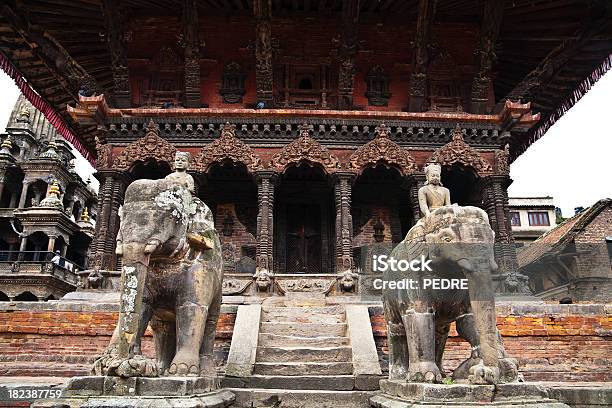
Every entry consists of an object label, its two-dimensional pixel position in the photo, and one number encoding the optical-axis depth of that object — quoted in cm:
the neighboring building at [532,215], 3938
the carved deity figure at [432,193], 623
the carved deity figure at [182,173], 541
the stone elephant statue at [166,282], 457
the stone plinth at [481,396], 414
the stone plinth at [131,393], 422
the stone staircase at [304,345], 673
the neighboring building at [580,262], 2058
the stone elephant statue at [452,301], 450
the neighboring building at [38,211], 3039
